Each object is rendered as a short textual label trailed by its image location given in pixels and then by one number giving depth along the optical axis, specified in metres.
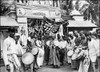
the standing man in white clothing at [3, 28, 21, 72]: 6.01
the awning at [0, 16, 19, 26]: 11.28
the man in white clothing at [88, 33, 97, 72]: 6.54
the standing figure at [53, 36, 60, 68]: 8.99
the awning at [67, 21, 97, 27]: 14.38
